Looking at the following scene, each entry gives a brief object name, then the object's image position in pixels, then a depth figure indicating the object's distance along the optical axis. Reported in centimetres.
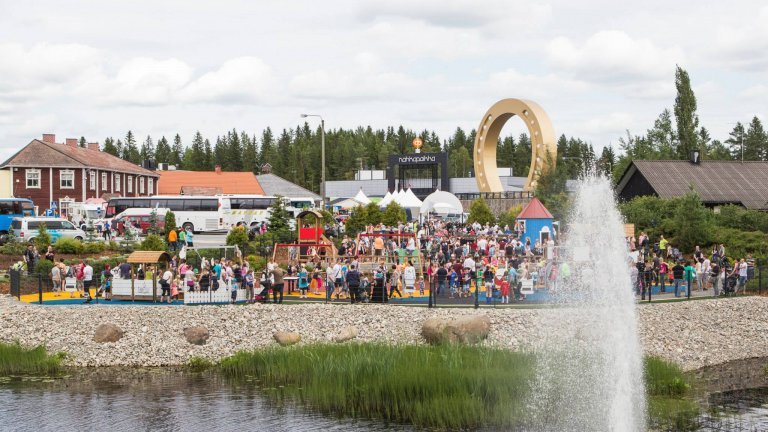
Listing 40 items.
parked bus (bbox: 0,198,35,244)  5328
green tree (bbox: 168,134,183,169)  16988
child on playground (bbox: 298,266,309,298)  3325
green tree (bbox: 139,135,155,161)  17698
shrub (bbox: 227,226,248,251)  4609
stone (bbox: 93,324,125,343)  2836
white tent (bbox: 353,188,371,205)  6393
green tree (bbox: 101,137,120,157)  15850
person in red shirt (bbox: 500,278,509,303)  3070
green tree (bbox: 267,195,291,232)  4838
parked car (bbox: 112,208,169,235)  5806
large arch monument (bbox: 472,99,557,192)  6412
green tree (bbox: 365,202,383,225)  5316
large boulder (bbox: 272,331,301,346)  2767
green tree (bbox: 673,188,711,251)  4322
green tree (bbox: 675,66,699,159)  7175
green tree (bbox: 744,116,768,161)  12450
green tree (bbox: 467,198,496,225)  5809
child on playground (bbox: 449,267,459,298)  3219
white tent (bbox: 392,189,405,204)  6098
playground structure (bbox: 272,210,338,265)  3791
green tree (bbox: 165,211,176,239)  4872
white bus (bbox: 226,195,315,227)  6331
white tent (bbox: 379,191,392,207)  5812
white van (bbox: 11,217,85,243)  4766
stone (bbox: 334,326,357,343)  2766
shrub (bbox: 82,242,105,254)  4289
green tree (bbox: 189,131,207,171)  15538
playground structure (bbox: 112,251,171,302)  3209
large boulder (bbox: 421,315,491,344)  2605
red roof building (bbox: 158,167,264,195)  9275
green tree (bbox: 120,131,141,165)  16202
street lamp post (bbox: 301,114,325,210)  5455
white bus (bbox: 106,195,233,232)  6234
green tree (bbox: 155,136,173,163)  17250
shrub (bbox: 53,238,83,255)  4238
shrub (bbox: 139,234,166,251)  4106
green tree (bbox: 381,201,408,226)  5409
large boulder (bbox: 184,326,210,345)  2830
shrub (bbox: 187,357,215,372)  2680
